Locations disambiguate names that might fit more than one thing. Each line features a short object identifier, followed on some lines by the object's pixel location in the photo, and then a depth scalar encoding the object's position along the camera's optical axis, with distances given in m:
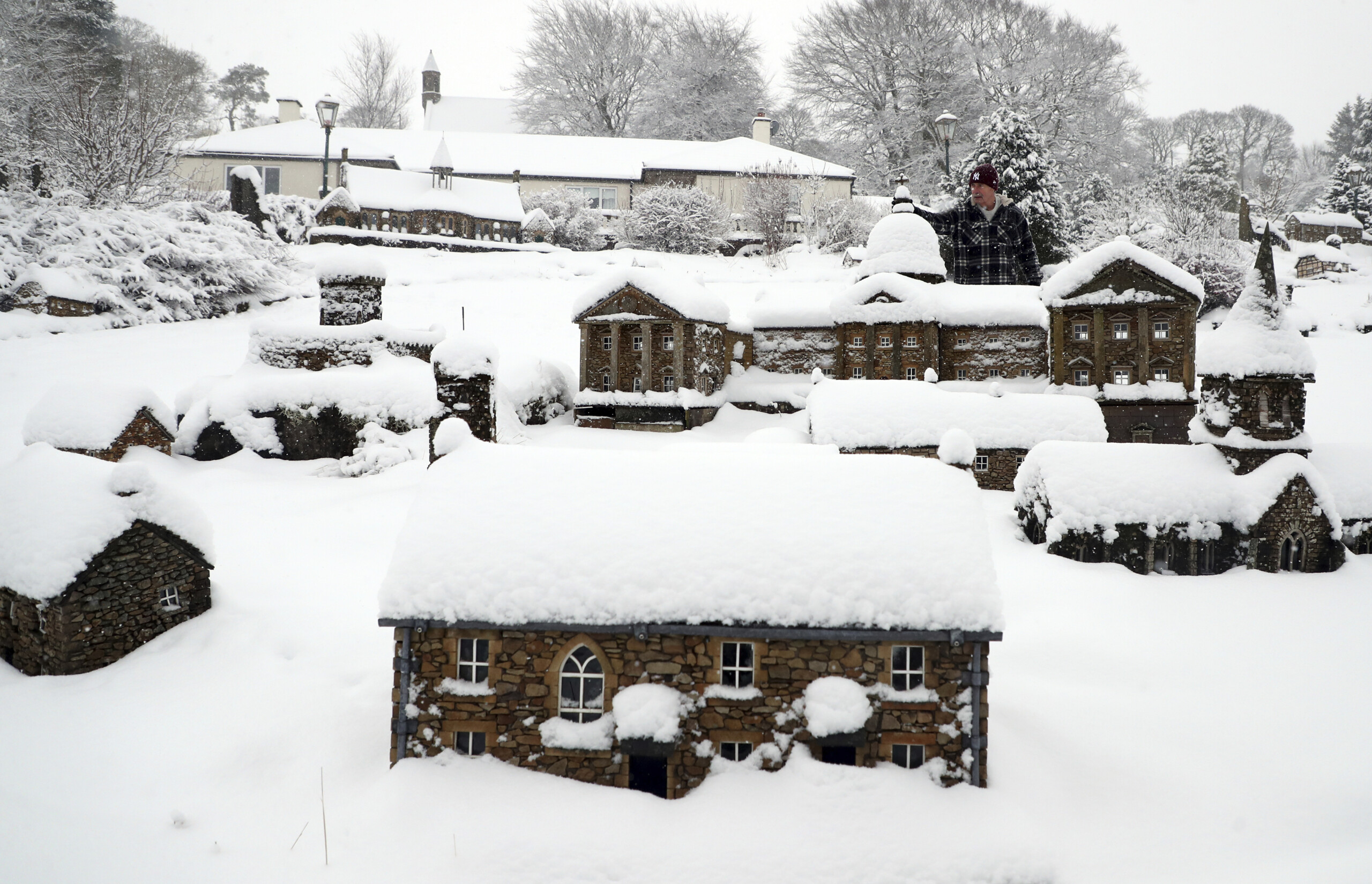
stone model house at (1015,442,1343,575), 16.53
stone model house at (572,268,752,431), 25.00
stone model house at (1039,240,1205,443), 23.73
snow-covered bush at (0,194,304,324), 28.88
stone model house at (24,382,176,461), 18.25
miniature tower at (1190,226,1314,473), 16.62
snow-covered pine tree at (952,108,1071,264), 36.59
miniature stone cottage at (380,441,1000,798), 9.53
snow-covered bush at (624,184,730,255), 44.53
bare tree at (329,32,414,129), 68.81
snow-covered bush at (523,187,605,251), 45.91
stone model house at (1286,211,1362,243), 48.78
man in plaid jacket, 33.56
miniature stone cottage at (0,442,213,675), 11.80
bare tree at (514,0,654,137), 60.97
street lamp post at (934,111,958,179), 23.77
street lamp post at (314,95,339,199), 36.34
